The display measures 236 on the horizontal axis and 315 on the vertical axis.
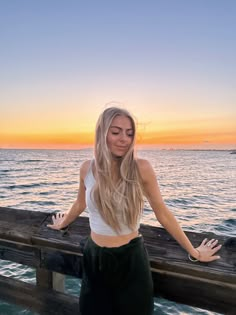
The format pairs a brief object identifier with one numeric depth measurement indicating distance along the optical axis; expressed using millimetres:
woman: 1857
